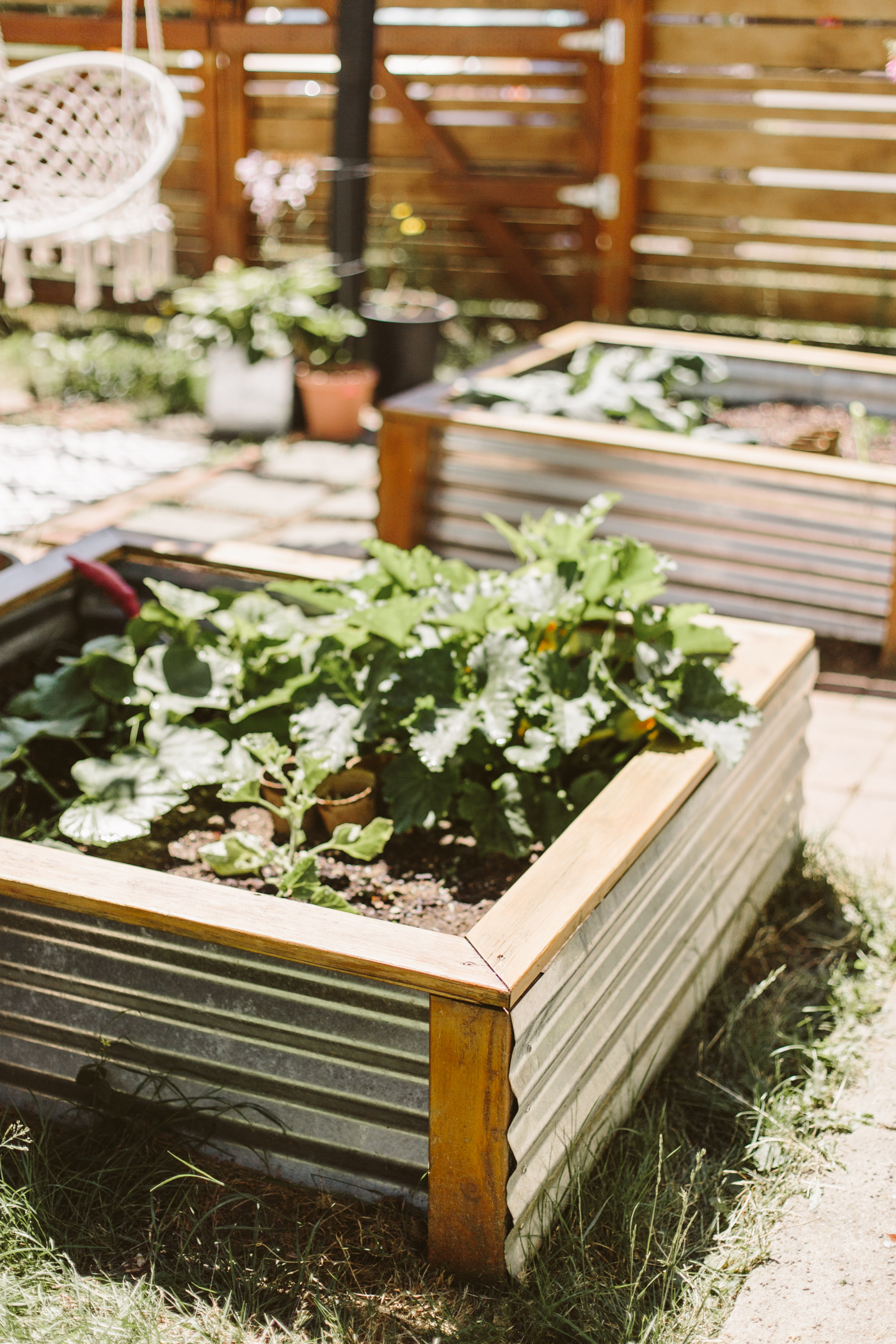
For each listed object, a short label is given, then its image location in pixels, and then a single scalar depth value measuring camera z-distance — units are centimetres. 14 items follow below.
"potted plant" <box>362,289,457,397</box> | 552
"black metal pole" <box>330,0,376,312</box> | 461
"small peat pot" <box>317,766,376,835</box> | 199
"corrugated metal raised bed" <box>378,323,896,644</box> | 319
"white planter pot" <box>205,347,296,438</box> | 516
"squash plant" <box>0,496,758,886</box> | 186
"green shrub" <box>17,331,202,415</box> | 572
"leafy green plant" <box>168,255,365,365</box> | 510
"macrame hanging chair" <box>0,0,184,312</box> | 323
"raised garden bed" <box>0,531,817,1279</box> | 139
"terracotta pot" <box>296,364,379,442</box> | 525
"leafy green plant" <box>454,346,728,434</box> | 369
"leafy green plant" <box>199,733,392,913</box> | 174
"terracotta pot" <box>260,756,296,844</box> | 203
